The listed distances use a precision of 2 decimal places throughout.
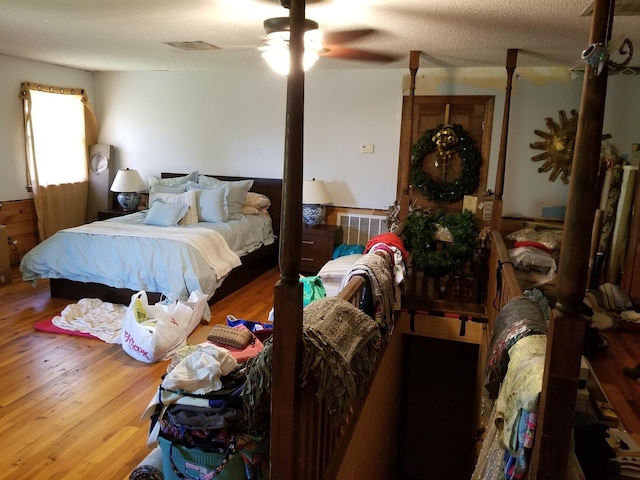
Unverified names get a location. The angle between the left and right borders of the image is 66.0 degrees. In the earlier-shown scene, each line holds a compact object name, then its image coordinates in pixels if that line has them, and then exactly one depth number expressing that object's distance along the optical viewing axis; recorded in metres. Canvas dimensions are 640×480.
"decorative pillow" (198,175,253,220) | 5.46
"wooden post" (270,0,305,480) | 1.26
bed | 4.21
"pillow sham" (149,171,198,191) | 5.73
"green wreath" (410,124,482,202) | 5.04
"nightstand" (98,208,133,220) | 5.93
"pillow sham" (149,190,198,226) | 5.12
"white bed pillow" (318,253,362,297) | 3.77
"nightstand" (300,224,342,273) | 5.41
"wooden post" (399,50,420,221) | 4.23
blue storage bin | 1.74
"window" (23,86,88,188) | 5.63
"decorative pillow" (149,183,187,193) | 5.52
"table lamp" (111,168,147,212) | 5.89
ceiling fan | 2.71
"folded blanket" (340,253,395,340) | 2.64
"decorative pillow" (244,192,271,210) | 5.72
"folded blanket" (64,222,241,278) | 4.43
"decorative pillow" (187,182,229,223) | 5.24
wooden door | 5.05
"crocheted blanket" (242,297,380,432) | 1.52
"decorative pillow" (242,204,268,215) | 5.67
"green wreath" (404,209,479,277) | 3.89
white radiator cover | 5.61
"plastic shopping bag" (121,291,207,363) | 3.46
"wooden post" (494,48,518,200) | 3.90
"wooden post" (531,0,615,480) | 0.97
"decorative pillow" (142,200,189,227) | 4.95
